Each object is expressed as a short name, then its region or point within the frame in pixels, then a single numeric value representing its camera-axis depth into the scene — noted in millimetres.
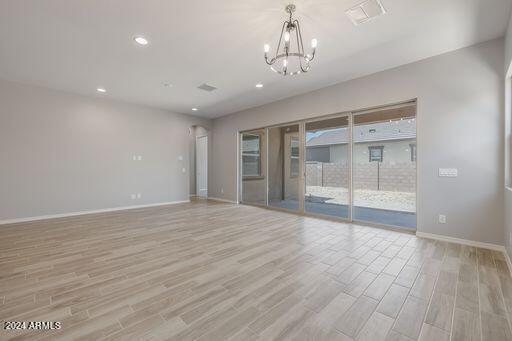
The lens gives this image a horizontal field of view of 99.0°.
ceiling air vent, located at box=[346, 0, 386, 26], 2453
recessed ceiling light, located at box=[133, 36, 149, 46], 3139
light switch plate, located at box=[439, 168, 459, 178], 3390
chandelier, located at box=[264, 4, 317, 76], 2598
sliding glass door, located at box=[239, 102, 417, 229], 4449
